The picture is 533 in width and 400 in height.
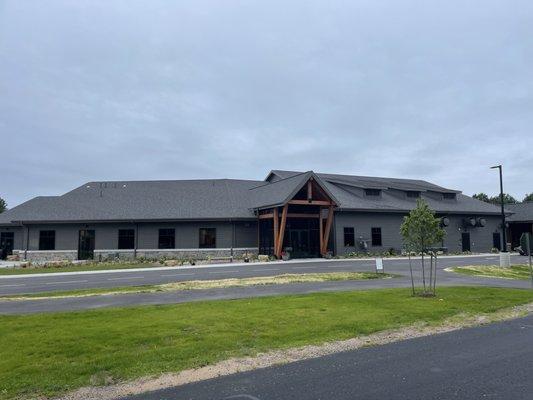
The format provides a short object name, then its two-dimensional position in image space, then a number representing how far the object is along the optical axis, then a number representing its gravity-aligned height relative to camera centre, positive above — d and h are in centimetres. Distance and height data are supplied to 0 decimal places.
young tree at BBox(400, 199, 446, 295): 1472 +54
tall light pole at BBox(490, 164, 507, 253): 3422 +454
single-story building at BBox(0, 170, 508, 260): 3497 +193
